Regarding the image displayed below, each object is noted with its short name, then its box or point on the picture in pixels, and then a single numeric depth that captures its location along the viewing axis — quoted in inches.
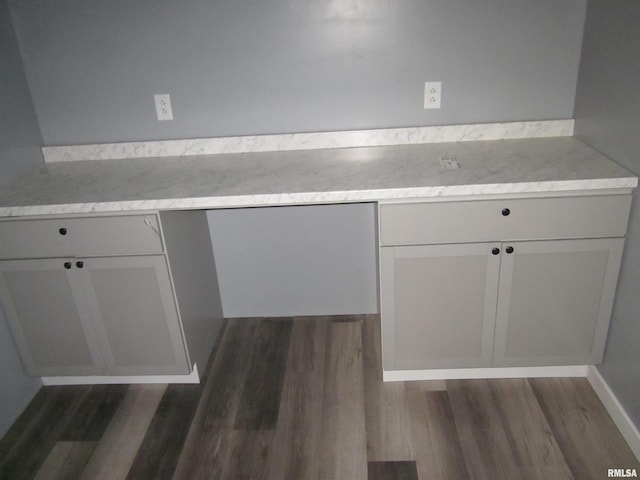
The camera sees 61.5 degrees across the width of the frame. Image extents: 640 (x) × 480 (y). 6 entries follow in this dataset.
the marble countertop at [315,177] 75.3
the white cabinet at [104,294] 81.5
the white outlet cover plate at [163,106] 95.0
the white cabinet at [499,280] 76.4
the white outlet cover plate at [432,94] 91.9
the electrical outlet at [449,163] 82.2
